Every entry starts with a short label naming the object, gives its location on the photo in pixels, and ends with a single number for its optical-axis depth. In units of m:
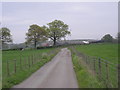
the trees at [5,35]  79.48
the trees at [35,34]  79.19
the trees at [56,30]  86.19
